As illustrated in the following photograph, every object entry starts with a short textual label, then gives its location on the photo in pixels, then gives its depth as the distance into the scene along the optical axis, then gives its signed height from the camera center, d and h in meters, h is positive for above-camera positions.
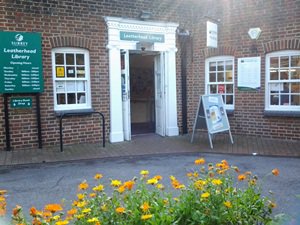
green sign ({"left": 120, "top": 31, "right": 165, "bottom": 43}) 7.37 +1.66
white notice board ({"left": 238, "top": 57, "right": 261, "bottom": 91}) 7.54 +0.55
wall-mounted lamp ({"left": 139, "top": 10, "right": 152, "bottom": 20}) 7.51 +2.27
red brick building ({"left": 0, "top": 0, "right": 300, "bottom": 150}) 6.70 +0.90
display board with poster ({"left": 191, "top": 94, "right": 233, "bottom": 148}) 6.95 -0.59
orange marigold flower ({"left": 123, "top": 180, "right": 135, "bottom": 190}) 2.02 -0.70
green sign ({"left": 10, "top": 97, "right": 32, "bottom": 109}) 6.43 -0.17
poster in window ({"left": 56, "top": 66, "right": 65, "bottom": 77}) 6.92 +0.64
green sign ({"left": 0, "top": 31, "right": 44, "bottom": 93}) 6.31 +0.81
